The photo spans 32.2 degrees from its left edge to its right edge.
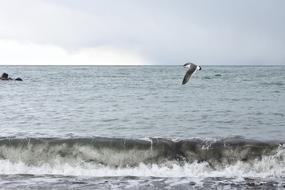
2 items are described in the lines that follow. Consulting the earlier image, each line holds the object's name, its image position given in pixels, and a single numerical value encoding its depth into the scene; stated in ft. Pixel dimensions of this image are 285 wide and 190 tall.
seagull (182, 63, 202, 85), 51.79
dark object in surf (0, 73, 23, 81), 195.00
